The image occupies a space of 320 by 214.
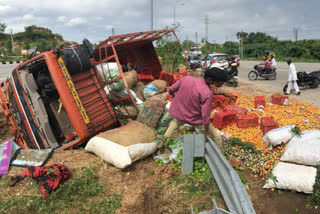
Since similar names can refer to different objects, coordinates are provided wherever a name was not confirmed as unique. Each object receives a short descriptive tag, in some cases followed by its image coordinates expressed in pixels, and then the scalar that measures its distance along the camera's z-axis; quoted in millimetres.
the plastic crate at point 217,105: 6398
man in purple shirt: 3278
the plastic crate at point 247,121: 5094
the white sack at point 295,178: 2902
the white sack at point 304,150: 3131
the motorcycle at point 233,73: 11541
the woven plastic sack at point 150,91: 6660
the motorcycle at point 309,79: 9683
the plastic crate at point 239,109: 5766
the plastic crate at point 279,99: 6859
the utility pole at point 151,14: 12888
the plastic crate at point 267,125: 4605
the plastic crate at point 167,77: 7748
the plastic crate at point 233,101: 6766
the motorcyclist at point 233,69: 11625
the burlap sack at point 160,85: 6832
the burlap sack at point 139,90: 6684
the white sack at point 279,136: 3932
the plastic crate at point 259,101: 6605
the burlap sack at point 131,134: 3769
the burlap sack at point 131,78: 6379
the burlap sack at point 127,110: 5531
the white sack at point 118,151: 3363
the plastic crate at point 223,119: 5199
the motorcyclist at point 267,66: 12773
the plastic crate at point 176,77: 7541
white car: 15625
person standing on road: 8789
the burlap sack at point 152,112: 4922
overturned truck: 4324
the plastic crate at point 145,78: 8219
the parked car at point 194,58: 23109
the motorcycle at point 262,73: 12898
